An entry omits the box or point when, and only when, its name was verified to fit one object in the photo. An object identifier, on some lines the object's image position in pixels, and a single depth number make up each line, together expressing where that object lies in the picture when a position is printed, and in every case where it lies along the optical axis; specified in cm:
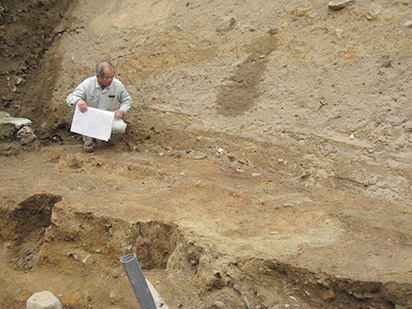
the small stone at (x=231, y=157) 491
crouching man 531
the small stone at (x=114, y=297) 352
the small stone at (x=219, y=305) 303
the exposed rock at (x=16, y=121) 577
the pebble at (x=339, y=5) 557
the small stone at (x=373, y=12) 536
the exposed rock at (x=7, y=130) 571
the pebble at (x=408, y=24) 508
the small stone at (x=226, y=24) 615
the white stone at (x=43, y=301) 346
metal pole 248
